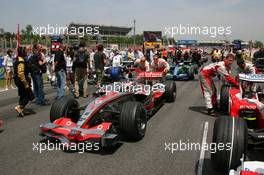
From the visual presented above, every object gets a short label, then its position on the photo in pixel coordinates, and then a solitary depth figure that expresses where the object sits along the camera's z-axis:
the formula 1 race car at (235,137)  3.60
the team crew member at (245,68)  7.20
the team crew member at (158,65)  9.28
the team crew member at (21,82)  6.87
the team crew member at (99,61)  11.24
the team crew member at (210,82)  7.17
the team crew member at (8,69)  12.29
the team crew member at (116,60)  15.60
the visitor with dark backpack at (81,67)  9.84
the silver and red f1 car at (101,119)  4.54
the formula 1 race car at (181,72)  15.18
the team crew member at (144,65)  9.52
